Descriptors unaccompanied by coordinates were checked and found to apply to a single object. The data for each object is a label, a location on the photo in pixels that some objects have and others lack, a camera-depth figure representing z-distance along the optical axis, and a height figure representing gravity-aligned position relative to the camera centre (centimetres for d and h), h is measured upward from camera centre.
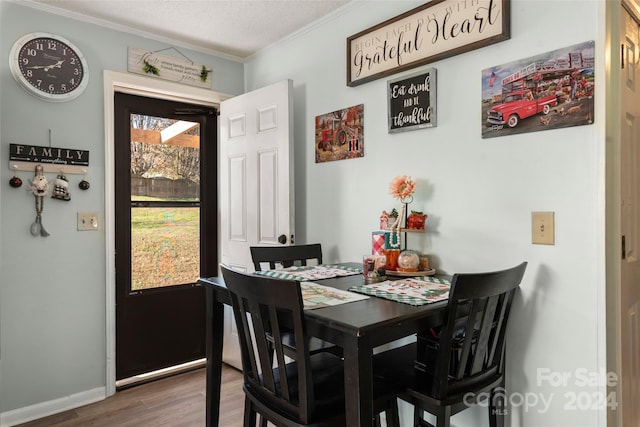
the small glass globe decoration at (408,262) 184 -22
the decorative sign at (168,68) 269 +99
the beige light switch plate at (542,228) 156 -6
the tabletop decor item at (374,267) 176 -23
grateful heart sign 172 +82
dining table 111 -33
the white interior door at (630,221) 159 -4
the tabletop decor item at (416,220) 190 -3
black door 279 -9
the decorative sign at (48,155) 225 +34
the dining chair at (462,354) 127 -47
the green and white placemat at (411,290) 139 -28
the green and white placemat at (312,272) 182 -27
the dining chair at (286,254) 213 -22
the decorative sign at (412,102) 193 +54
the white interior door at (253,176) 254 +25
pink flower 188 +12
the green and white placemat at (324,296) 135 -29
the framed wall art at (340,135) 230 +46
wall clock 225 +84
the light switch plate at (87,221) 249 -4
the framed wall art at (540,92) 148 +46
